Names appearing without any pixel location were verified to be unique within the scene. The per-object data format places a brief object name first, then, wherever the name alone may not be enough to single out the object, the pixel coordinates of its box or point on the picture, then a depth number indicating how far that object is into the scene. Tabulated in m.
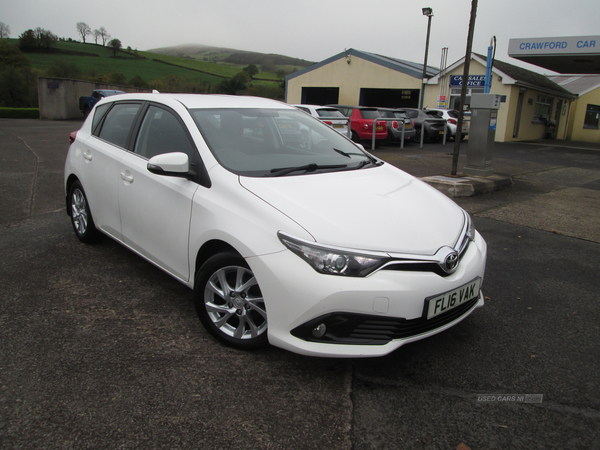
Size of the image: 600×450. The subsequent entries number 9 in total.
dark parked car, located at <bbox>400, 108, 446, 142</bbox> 19.25
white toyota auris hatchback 2.39
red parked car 16.25
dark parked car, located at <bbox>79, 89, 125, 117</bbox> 26.75
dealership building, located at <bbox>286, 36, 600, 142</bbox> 20.77
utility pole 8.05
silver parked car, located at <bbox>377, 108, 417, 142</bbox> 17.28
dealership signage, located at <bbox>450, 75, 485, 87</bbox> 23.31
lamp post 25.64
